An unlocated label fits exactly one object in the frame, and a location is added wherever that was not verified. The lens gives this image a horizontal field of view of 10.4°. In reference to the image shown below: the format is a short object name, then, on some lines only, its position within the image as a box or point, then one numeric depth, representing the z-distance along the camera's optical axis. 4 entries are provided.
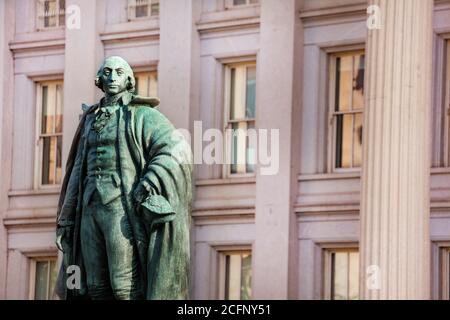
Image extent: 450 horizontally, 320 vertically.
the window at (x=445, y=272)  33.41
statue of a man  23.88
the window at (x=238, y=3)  36.93
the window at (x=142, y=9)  38.12
